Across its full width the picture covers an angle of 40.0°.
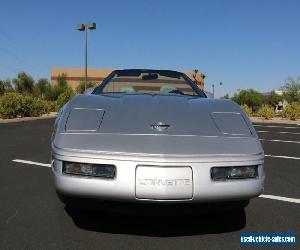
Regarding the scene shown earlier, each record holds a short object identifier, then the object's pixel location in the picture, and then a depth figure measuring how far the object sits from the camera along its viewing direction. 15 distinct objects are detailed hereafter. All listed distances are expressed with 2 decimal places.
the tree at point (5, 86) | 55.49
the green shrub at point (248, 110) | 33.12
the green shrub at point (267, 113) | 30.89
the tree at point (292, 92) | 55.97
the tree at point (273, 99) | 93.43
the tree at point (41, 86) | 65.94
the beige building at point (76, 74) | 106.47
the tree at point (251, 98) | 95.38
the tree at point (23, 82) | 56.31
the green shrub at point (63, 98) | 41.56
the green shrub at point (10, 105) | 25.05
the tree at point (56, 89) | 65.44
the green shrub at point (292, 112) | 30.19
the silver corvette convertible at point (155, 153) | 2.73
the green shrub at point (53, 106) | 43.52
